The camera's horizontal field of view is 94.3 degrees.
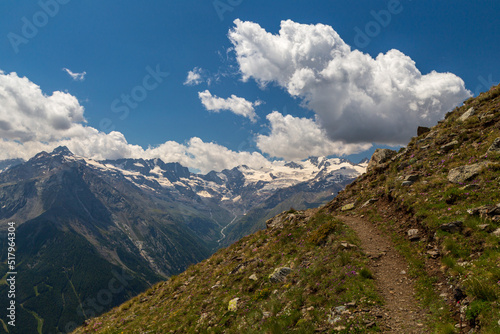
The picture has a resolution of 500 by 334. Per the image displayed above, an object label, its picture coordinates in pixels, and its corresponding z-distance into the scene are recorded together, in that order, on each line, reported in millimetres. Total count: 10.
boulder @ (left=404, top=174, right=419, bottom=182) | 24156
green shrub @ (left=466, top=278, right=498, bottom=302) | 9117
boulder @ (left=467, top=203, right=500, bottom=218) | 13750
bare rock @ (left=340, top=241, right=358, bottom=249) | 18234
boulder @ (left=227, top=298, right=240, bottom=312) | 17023
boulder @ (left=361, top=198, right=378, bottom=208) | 27372
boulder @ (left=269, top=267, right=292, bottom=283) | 18172
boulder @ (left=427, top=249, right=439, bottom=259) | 14030
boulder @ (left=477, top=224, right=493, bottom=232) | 12945
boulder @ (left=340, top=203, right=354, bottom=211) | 29261
